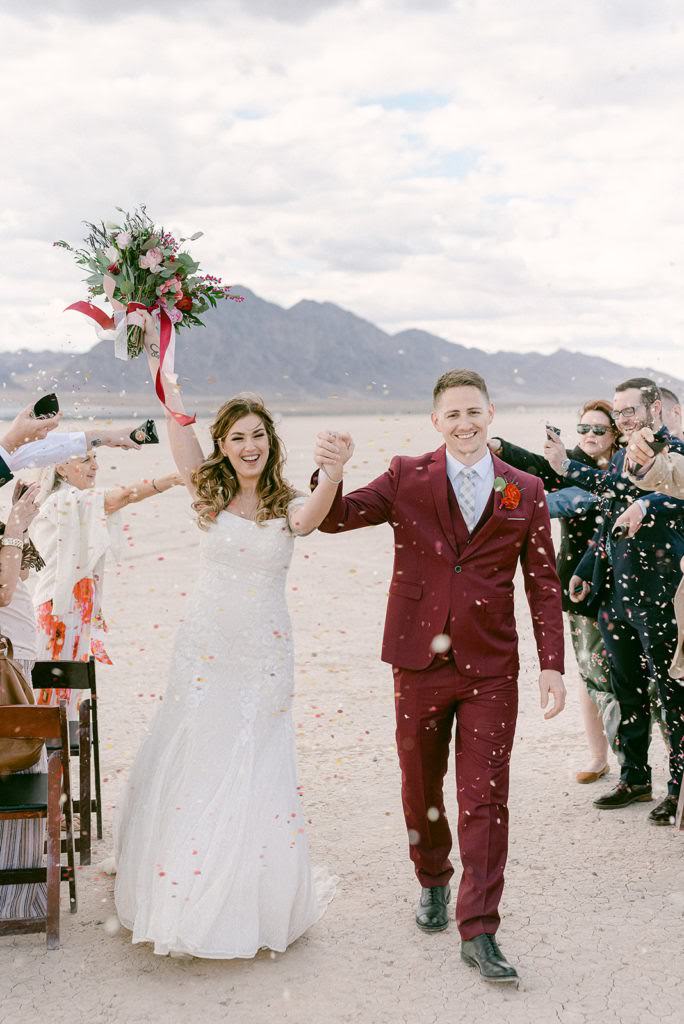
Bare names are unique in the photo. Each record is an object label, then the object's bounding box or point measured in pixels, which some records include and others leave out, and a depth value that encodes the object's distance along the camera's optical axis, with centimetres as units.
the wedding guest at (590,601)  624
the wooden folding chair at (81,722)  529
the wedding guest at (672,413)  595
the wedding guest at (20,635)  485
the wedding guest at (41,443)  487
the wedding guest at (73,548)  614
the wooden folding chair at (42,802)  438
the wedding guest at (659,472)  506
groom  431
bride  427
